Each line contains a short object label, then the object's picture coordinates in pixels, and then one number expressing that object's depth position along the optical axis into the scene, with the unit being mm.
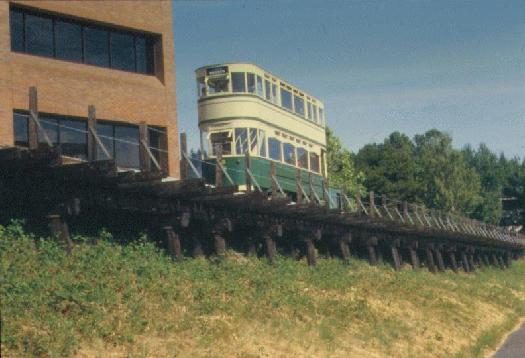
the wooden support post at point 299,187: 27047
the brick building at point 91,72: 21125
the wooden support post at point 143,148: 18656
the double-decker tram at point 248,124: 27297
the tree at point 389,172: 69688
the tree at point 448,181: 82125
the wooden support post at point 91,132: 17750
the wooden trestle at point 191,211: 17391
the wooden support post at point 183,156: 20547
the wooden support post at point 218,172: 21906
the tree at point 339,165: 64750
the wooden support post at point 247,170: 23578
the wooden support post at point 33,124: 16562
